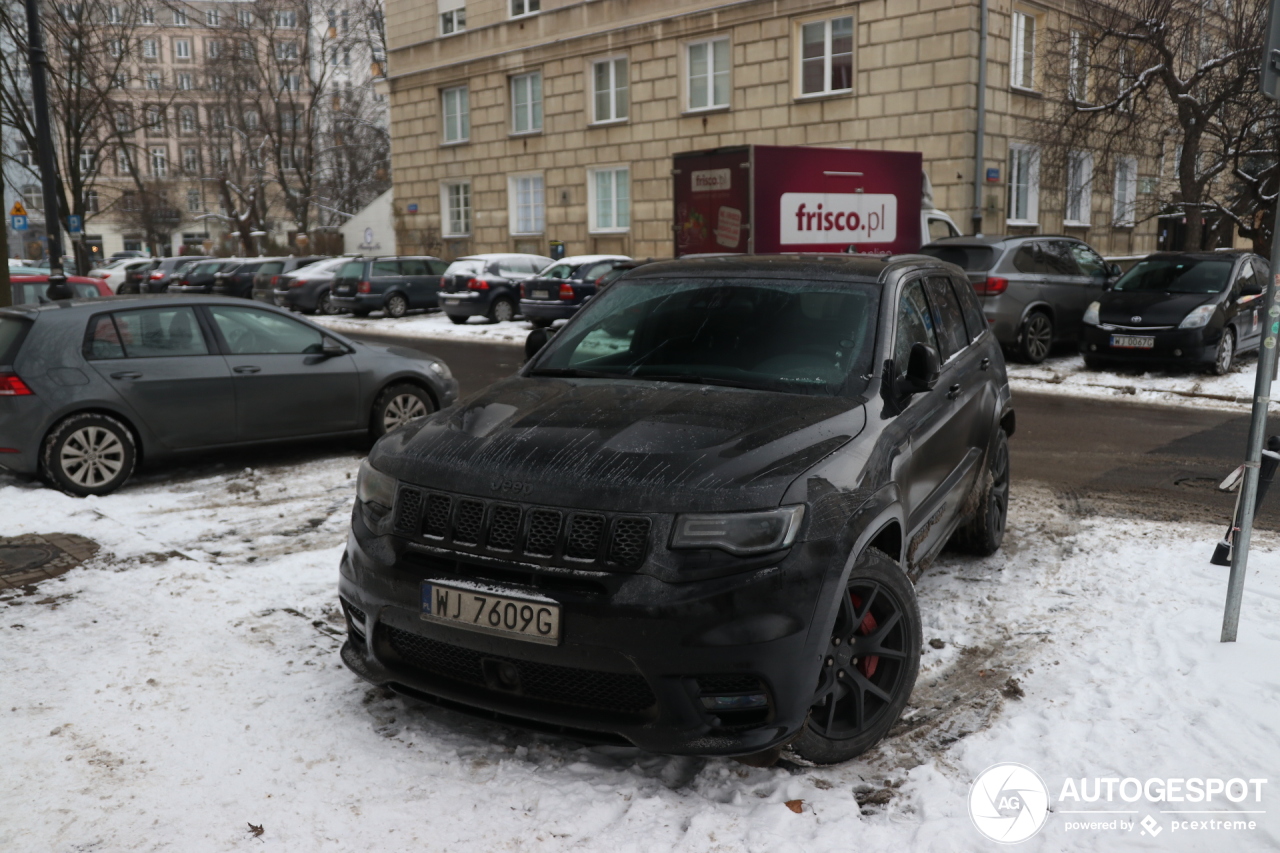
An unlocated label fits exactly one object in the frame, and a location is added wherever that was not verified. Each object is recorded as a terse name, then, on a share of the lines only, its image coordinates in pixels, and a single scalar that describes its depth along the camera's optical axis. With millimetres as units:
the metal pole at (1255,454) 4109
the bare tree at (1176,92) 17750
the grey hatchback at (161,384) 7383
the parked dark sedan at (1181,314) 13438
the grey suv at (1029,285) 14750
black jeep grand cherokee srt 3152
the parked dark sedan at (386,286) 27469
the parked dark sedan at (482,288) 24578
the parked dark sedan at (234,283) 33531
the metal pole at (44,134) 13414
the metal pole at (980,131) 23500
